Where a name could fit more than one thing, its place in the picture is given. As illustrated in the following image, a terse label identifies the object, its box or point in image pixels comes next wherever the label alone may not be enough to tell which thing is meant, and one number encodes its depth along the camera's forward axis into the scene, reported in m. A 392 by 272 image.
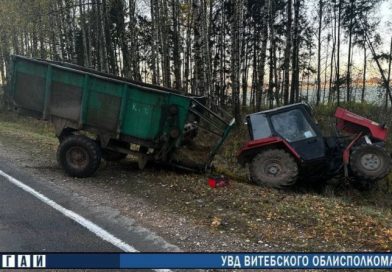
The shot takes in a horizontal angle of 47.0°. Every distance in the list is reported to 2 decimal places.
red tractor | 9.15
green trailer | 8.92
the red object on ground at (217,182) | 8.59
